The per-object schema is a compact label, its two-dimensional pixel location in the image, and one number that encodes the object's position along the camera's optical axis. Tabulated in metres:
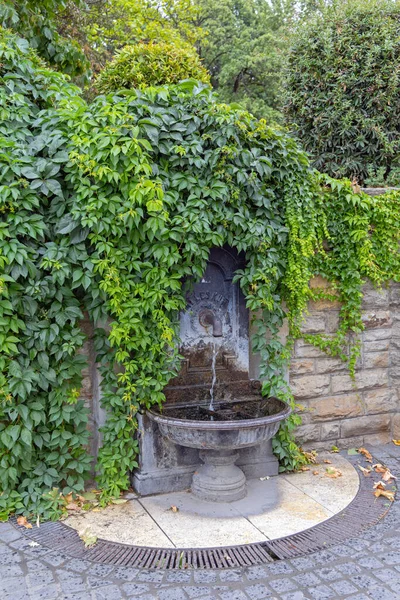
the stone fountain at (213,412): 3.84
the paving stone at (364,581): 3.03
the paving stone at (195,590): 2.95
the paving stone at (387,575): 3.08
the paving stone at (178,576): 3.09
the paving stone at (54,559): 3.24
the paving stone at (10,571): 3.12
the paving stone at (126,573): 3.11
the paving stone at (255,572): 3.11
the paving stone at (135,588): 2.97
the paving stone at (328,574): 3.09
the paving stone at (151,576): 3.09
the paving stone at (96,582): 3.03
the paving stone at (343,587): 2.96
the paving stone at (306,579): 3.05
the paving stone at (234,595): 2.92
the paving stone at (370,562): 3.21
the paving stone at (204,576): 3.09
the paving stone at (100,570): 3.14
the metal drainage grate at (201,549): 3.27
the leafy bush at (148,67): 4.32
